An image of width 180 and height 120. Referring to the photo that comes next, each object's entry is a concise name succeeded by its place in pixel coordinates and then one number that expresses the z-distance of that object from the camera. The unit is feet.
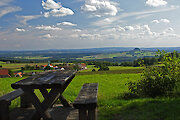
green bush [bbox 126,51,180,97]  20.93
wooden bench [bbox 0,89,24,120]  10.77
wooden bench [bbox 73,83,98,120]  11.18
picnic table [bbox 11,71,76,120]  13.53
